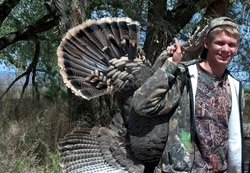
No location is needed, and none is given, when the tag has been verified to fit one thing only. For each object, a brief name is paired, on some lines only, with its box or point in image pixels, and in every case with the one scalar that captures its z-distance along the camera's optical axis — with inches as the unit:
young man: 92.2
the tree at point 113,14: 206.2
